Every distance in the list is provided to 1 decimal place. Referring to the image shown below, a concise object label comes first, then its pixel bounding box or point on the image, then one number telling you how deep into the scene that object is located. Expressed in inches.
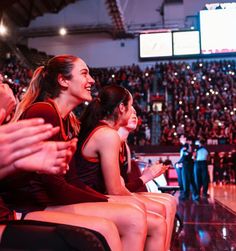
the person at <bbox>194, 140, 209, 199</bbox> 324.8
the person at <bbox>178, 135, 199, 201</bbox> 332.2
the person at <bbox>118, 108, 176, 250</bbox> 101.6
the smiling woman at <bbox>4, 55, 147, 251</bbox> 54.1
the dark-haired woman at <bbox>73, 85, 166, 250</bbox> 76.1
